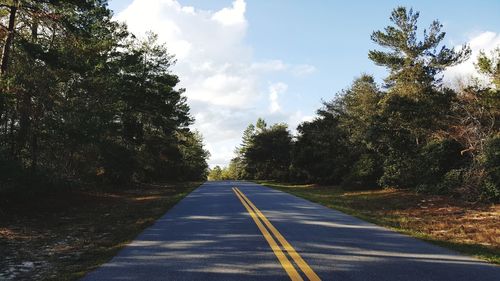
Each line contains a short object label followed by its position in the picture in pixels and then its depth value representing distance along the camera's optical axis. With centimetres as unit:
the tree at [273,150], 6962
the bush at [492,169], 1697
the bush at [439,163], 2169
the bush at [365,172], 2927
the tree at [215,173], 14988
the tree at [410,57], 2595
